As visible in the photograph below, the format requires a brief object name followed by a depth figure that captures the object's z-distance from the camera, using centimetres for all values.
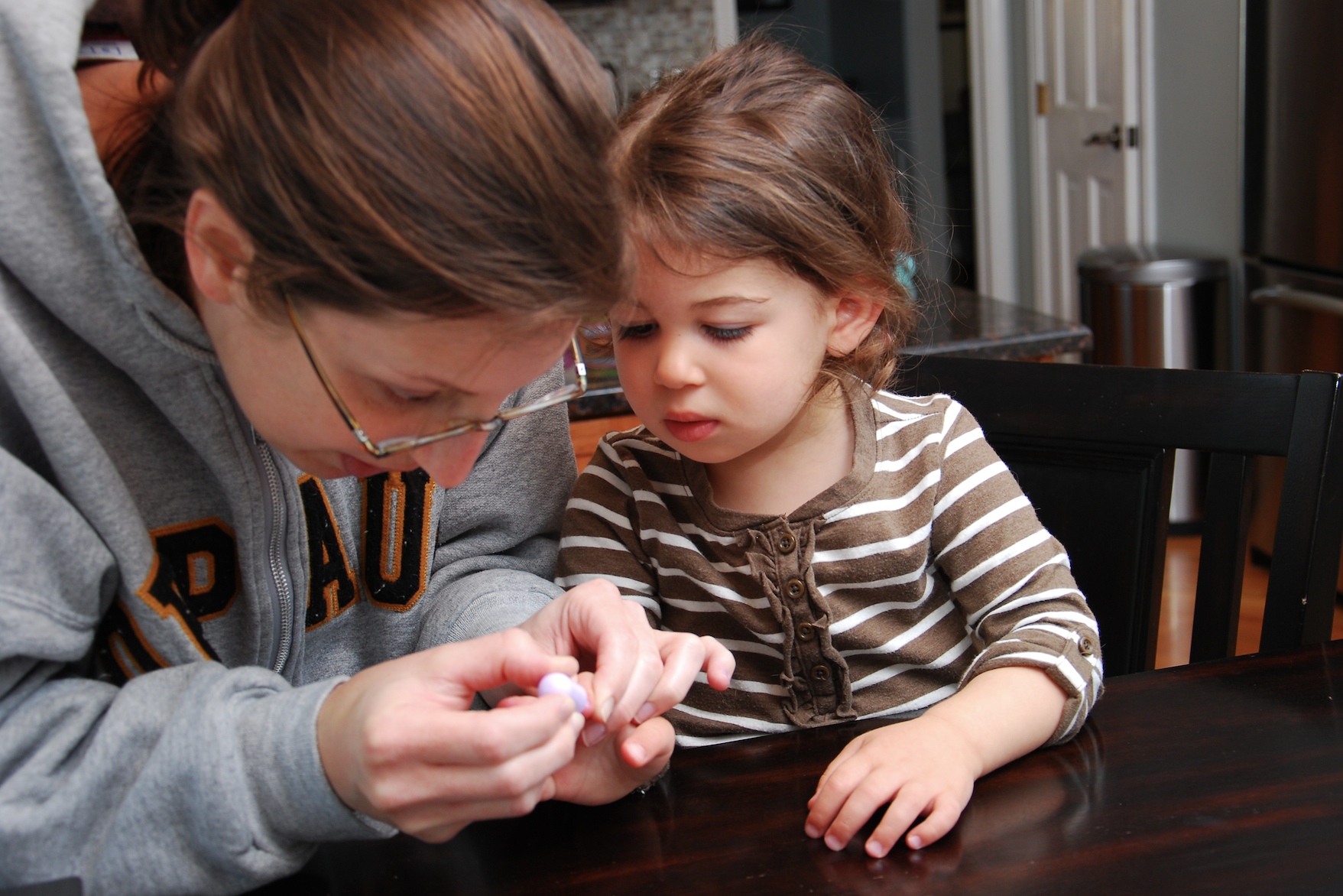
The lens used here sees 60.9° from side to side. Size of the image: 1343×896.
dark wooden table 61
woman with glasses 56
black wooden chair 95
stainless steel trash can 332
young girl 87
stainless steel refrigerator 266
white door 382
